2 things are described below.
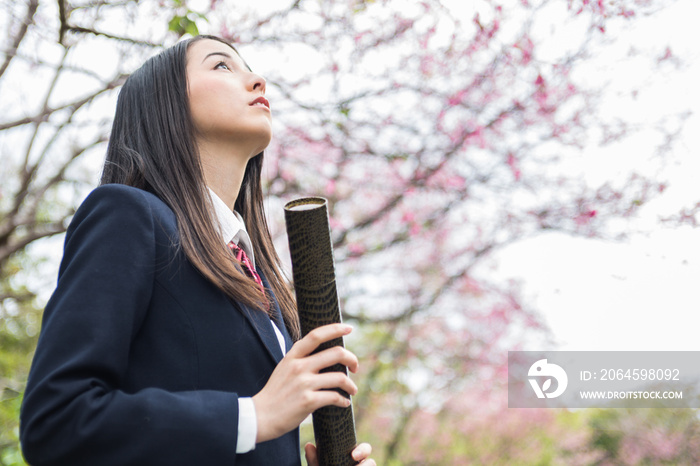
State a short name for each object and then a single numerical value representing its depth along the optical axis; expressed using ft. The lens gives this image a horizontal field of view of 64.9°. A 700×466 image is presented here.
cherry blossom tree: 10.80
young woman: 2.84
